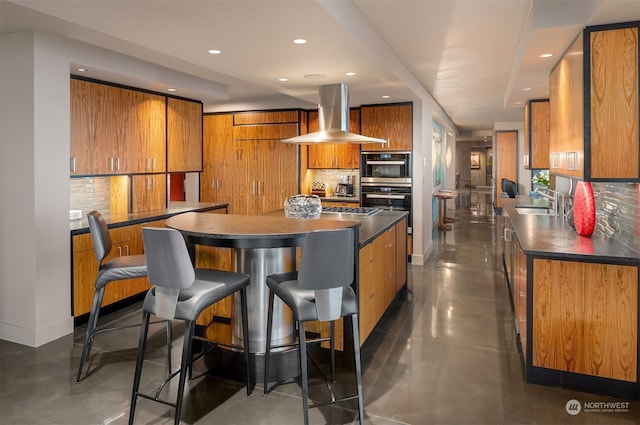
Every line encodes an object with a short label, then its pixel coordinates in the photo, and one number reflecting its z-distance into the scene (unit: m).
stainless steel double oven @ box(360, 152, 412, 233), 6.62
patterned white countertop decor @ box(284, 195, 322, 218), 3.76
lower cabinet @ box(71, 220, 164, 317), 3.96
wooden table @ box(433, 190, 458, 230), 9.62
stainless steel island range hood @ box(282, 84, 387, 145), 4.91
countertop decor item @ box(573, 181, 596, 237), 3.30
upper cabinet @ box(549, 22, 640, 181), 2.86
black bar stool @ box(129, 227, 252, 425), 2.33
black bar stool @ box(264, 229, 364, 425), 2.39
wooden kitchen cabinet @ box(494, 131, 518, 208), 12.77
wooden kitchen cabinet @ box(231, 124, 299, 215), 7.32
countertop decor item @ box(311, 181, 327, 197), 7.47
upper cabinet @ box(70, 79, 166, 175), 4.34
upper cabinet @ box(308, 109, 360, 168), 6.96
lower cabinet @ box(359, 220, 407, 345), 3.37
